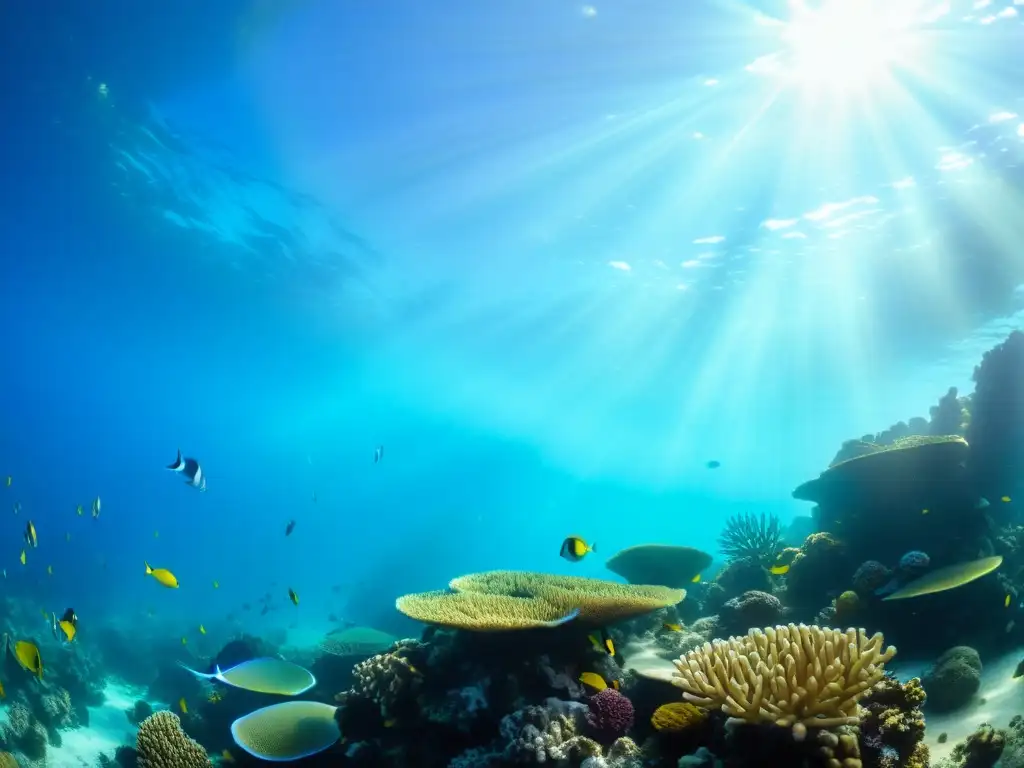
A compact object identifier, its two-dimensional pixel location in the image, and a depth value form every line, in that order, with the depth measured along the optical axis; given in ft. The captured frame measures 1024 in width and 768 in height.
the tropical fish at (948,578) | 20.31
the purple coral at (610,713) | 15.20
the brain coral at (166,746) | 16.33
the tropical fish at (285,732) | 16.57
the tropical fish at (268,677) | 15.67
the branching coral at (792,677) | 10.25
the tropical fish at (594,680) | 16.44
